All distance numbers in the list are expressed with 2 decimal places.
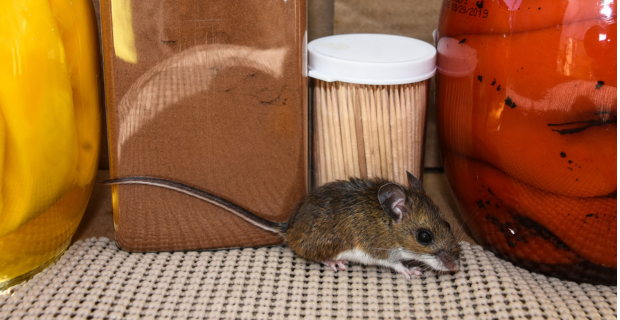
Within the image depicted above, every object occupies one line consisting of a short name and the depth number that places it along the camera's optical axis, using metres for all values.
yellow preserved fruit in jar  0.47
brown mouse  0.50
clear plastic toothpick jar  0.50
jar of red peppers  0.46
